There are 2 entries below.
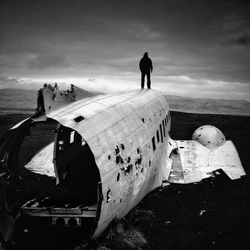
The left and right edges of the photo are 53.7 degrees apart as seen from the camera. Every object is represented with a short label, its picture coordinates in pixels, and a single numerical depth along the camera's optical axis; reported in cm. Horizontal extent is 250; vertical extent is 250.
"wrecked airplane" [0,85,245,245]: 752
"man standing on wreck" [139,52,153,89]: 1981
